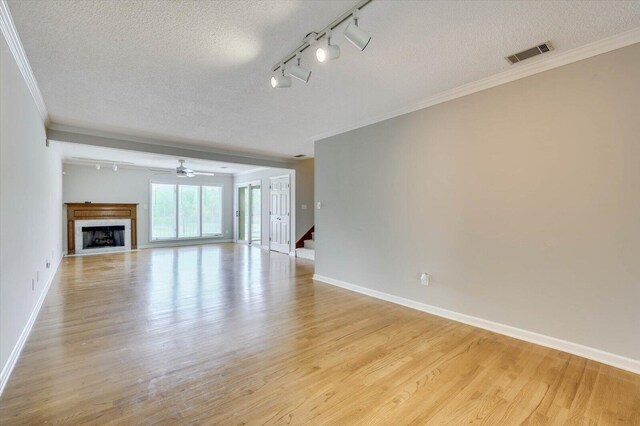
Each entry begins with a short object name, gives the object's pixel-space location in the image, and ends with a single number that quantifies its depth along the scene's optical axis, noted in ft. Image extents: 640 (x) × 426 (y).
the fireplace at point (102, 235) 25.54
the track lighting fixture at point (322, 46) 6.16
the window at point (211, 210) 32.94
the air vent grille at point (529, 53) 7.72
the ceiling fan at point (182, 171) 24.24
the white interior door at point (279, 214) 26.35
